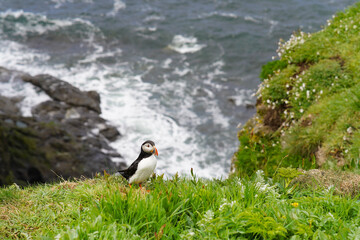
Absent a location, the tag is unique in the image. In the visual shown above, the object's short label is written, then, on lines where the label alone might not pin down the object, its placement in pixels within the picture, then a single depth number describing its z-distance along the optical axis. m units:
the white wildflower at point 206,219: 9.35
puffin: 12.58
